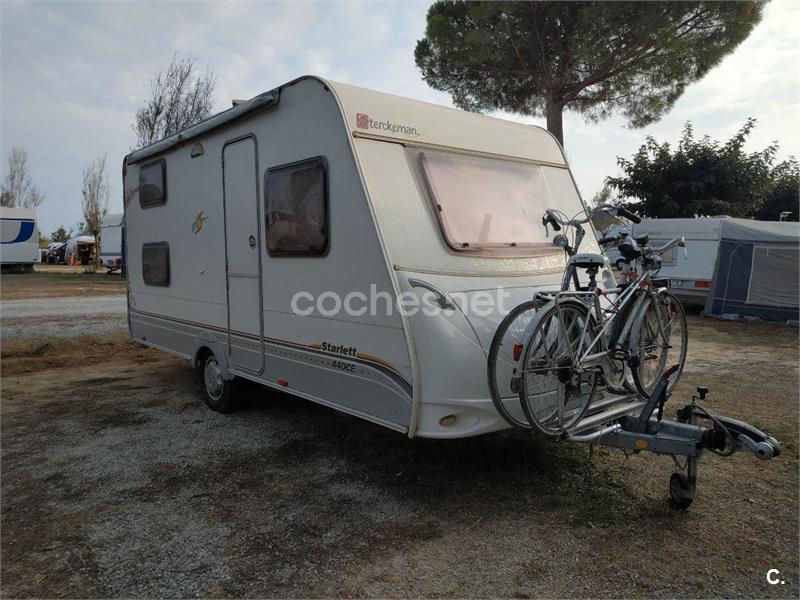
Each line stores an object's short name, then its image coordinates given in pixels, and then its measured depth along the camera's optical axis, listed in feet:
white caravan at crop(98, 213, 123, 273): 87.15
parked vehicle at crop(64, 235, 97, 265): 125.39
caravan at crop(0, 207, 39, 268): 82.99
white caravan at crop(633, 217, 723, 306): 40.92
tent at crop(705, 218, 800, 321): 37.63
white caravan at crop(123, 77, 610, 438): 11.27
